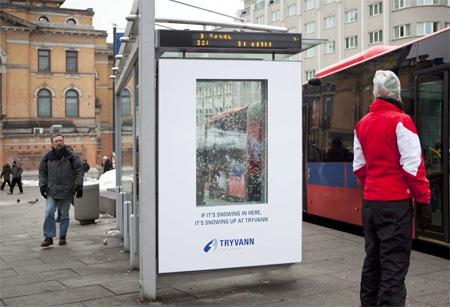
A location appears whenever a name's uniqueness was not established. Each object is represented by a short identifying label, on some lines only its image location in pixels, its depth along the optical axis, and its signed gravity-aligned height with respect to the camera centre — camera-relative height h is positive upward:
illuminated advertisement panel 6.05 -0.27
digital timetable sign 5.99 +0.98
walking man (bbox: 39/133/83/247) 10.29 -0.76
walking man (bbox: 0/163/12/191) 34.06 -1.94
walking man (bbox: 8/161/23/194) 32.27 -1.99
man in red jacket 4.56 -0.42
